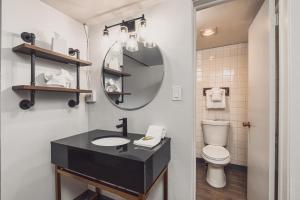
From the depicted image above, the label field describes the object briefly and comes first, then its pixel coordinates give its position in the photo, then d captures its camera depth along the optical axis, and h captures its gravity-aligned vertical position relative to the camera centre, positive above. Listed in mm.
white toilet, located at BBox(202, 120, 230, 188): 1764 -691
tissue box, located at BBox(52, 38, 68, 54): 1177 +447
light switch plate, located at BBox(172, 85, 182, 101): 1175 +49
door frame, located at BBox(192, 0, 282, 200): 862 -85
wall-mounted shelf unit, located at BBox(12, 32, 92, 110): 971 +342
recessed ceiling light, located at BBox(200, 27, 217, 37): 1787 +854
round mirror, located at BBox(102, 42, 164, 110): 1299 +236
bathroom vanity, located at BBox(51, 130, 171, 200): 827 -423
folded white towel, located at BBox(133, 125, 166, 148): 1035 -295
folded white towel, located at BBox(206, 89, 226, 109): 2259 -49
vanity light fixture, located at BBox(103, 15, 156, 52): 1260 +579
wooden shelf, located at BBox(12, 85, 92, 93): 955 +79
